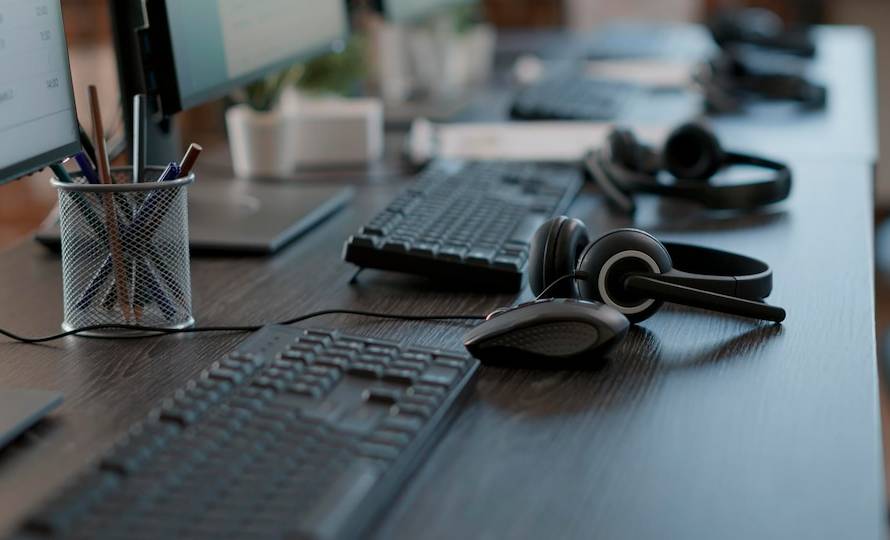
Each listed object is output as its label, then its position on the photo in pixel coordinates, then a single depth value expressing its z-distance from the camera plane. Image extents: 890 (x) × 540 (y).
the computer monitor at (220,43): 1.07
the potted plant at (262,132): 1.44
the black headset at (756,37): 2.34
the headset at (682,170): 1.22
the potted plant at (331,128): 1.53
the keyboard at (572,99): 1.76
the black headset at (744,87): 1.86
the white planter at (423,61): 2.07
